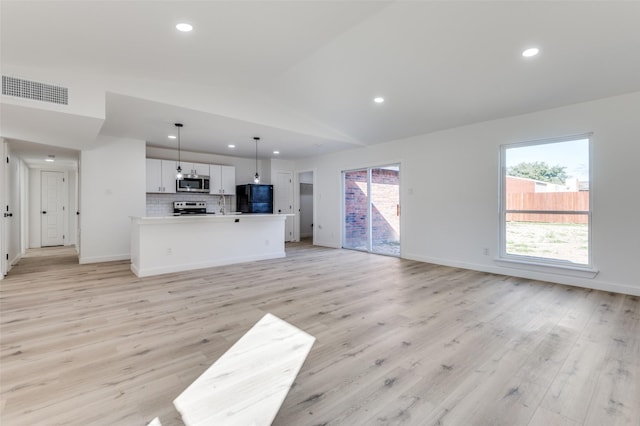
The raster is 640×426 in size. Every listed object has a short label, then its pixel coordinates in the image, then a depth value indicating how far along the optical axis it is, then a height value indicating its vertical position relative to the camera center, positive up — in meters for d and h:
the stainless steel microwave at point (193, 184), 6.93 +0.66
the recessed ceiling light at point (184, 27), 2.72 +1.75
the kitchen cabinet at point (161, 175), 6.63 +0.82
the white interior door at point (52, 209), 8.13 +0.05
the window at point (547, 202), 4.11 +0.12
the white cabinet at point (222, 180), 7.55 +0.82
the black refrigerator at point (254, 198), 7.75 +0.34
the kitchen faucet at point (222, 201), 7.98 +0.24
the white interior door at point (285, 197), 8.63 +0.41
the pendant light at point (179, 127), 4.94 +1.47
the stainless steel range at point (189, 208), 7.12 +0.07
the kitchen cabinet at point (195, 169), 7.10 +1.05
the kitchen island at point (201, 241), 4.70 -0.56
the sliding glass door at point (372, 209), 6.62 +0.03
